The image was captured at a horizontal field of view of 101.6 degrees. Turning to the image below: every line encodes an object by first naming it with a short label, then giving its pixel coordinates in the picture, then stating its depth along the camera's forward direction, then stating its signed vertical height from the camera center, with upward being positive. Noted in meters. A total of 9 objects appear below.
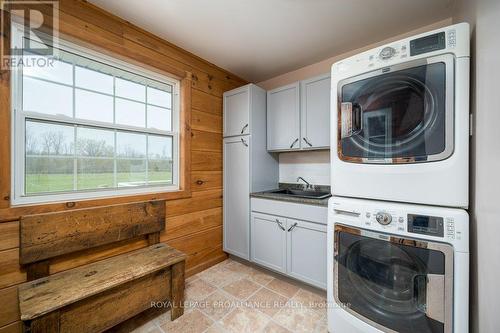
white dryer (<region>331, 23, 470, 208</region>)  0.99 +0.25
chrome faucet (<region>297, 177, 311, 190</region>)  2.45 -0.22
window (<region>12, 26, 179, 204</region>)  1.35 +0.30
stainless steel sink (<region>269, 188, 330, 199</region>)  2.35 -0.32
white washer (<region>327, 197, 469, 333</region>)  0.97 -0.55
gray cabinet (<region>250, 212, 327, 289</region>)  1.80 -0.79
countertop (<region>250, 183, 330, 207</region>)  1.80 -0.31
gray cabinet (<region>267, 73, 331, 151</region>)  2.06 +0.55
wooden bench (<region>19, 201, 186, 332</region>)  1.13 -0.73
